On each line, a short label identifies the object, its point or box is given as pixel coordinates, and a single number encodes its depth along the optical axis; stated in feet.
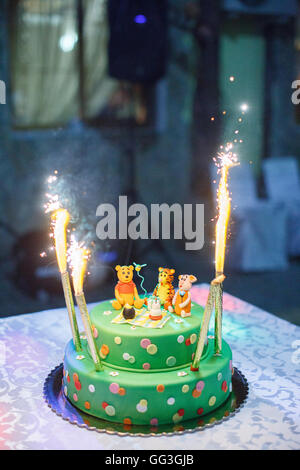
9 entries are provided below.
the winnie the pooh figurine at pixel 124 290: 7.29
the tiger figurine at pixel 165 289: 7.32
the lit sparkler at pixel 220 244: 6.26
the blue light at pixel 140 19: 17.62
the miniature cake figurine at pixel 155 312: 6.84
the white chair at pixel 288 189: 20.17
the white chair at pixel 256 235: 18.65
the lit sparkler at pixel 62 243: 6.59
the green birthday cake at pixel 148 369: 6.31
